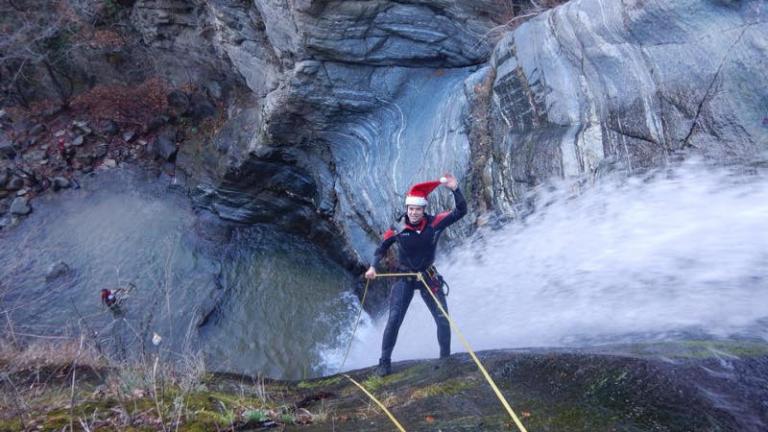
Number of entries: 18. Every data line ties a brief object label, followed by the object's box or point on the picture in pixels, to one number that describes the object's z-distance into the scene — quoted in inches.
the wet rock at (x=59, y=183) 586.6
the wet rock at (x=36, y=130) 630.5
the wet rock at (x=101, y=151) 622.5
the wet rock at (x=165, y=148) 617.6
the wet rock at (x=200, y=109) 631.8
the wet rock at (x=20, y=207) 555.5
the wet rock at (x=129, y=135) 634.8
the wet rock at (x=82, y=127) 633.4
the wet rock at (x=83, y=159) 613.9
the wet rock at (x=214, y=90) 625.9
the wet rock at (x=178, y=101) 636.7
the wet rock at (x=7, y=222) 547.2
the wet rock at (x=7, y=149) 607.8
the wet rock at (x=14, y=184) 574.9
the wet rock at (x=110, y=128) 636.7
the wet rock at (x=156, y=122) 642.2
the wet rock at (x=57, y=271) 477.1
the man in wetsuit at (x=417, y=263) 241.3
